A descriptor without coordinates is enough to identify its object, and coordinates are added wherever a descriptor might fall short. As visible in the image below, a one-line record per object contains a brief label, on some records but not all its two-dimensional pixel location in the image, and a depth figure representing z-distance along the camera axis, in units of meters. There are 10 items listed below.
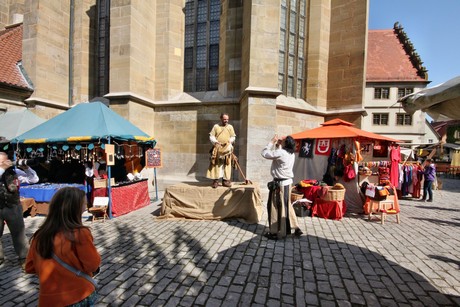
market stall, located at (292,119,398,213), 6.72
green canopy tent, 5.96
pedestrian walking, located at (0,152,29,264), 3.25
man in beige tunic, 5.70
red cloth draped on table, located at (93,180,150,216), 6.16
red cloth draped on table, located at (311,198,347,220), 5.98
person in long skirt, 4.45
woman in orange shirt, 1.55
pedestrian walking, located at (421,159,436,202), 8.68
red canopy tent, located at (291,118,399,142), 6.71
